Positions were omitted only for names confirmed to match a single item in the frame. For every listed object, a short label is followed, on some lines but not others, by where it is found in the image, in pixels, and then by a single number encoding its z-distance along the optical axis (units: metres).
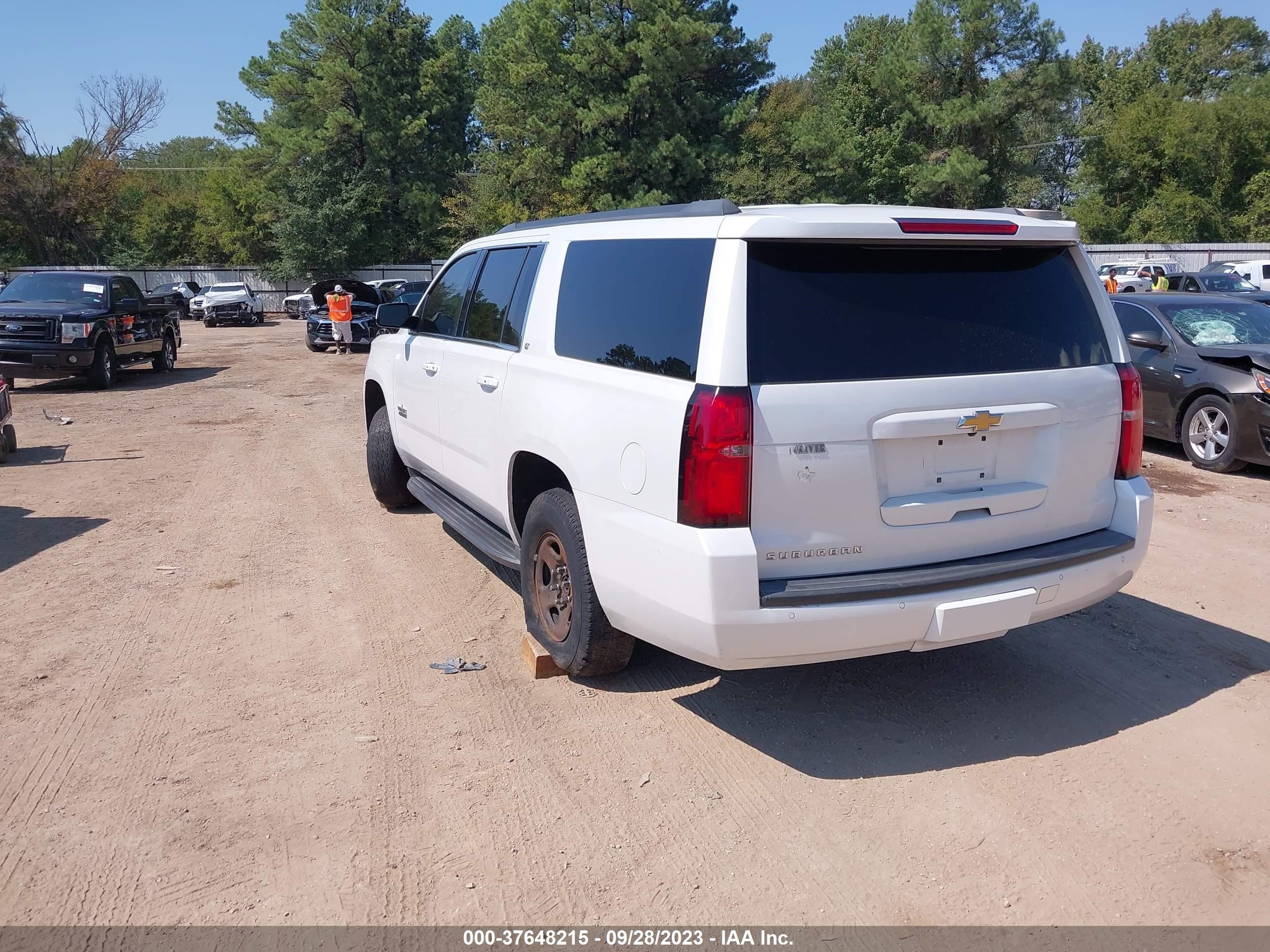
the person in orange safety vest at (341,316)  23.45
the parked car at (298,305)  41.00
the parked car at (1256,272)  30.08
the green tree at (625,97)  39.72
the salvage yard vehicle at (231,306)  37.19
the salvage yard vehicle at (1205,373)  9.16
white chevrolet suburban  3.53
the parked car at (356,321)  24.25
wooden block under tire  4.69
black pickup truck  15.22
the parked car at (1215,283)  22.55
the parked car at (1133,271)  32.47
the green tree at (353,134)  47.75
